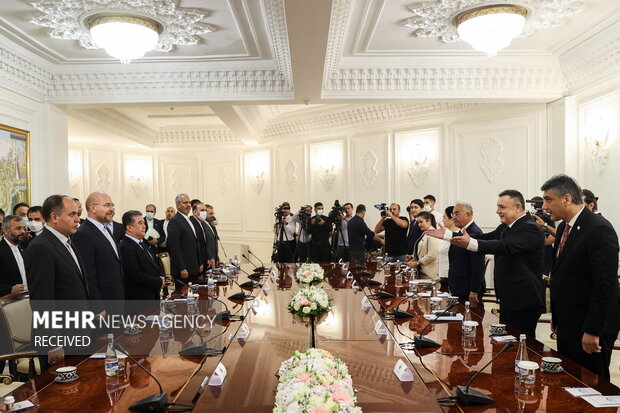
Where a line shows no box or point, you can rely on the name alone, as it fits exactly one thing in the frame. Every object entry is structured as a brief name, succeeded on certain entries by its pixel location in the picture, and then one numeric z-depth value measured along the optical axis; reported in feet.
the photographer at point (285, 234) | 27.55
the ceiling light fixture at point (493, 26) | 14.08
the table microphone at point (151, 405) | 5.75
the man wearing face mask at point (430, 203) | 22.38
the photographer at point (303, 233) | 26.73
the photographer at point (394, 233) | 22.04
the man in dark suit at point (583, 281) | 8.06
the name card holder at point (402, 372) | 6.34
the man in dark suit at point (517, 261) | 10.48
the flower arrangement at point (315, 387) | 4.39
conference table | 5.86
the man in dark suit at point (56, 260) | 9.05
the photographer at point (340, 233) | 26.07
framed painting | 17.02
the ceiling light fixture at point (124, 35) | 14.24
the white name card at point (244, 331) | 8.74
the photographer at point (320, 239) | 26.76
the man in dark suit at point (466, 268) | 13.01
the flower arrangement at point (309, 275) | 14.33
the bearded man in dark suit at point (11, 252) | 14.08
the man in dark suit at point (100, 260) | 11.30
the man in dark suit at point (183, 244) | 17.99
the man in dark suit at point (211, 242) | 21.97
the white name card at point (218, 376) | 6.24
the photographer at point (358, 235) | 24.23
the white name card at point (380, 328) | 8.84
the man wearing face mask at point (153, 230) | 28.65
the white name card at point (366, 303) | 11.21
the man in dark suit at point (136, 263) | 12.59
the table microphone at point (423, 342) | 8.10
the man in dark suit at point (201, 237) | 20.30
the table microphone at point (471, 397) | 5.84
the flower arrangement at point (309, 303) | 9.62
